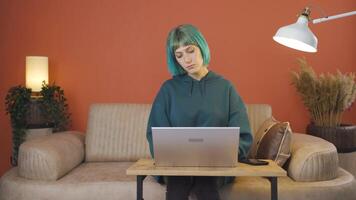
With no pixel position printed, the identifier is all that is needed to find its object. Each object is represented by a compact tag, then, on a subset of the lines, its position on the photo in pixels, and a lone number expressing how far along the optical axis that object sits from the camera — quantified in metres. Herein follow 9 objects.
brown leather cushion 1.98
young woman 1.82
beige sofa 1.90
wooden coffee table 1.39
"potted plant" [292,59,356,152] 2.54
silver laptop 1.41
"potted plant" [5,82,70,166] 2.54
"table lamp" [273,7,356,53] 1.37
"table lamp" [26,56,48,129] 2.61
